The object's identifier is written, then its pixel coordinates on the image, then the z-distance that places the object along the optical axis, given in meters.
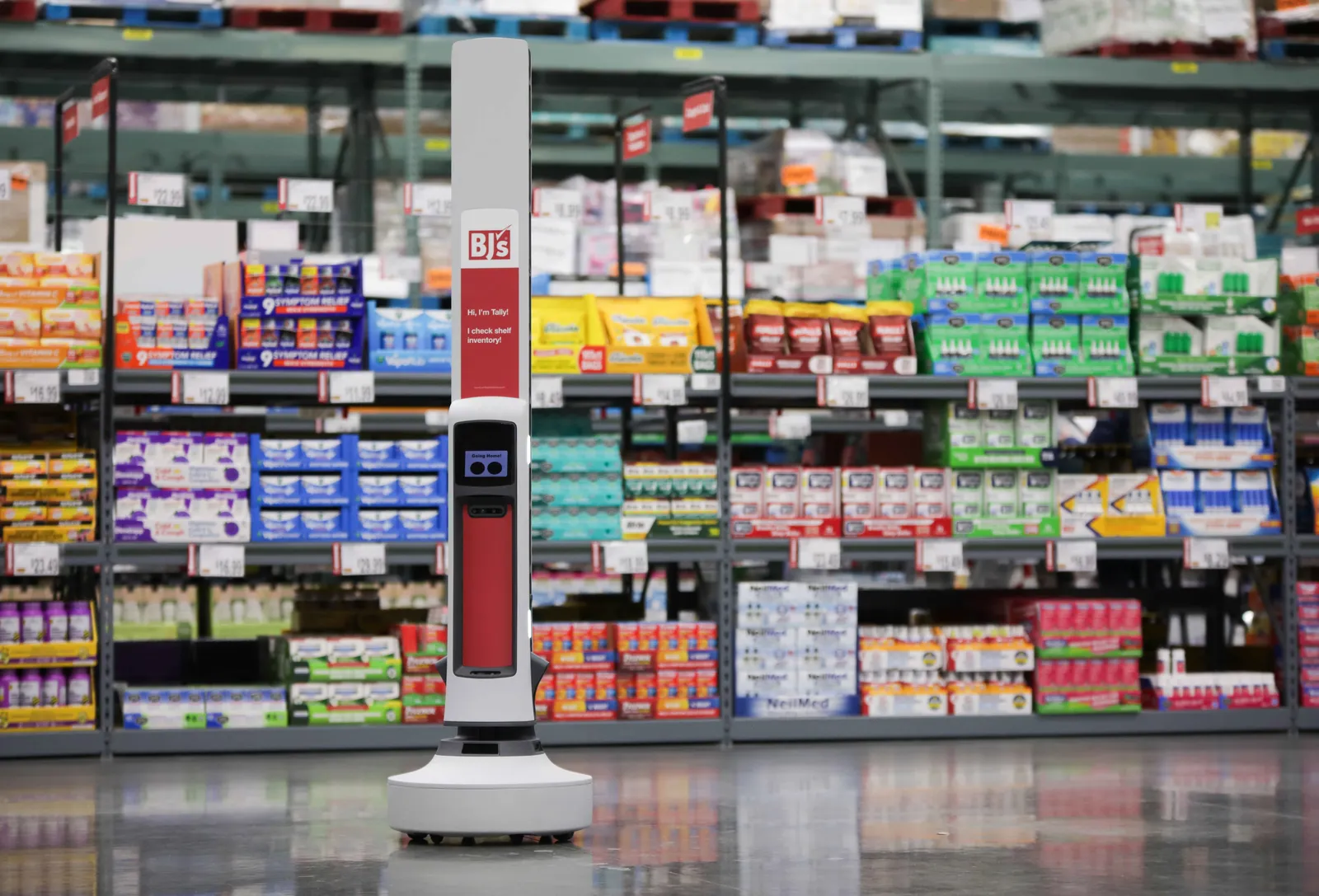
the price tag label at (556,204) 10.05
